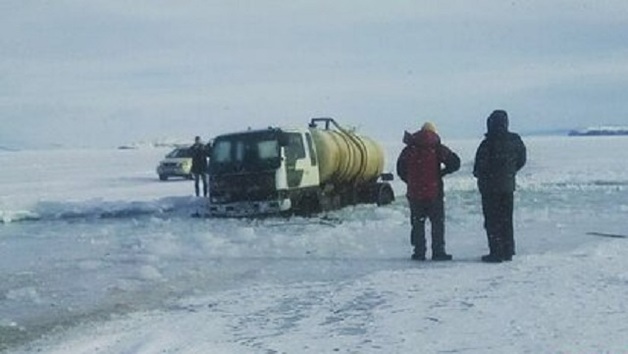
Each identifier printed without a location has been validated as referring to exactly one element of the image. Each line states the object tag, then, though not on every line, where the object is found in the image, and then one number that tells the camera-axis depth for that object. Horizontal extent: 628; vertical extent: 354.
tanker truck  21.23
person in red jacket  12.25
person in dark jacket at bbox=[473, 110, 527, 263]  11.70
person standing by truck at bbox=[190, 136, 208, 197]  26.25
